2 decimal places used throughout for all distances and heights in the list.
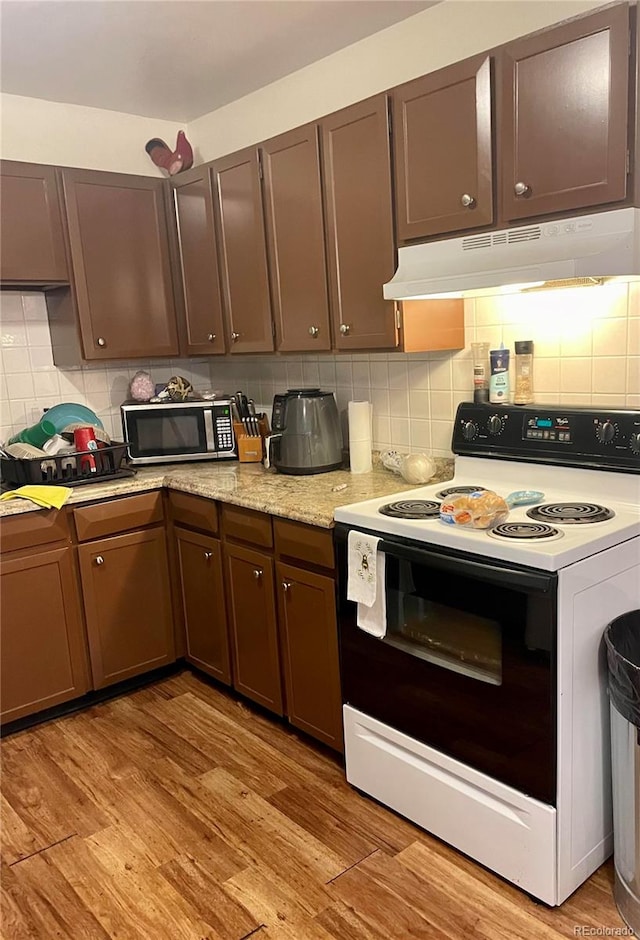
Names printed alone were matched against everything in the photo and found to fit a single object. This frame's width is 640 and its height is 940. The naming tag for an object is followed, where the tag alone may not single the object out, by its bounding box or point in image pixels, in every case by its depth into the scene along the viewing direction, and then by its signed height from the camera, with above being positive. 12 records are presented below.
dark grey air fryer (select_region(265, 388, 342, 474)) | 2.77 -0.31
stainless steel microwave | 3.23 -0.32
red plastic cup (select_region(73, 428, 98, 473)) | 2.93 -0.31
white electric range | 1.70 -0.81
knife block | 3.17 -0.40
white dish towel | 2.04 -0.66
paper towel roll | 2.74 -0.33
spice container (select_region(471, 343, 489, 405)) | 2.41 -0.11
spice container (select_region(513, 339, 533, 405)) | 2.29 -0.11
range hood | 1.72 +0.21
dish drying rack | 2.81 -0.40
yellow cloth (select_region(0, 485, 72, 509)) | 2.65 -0.46
